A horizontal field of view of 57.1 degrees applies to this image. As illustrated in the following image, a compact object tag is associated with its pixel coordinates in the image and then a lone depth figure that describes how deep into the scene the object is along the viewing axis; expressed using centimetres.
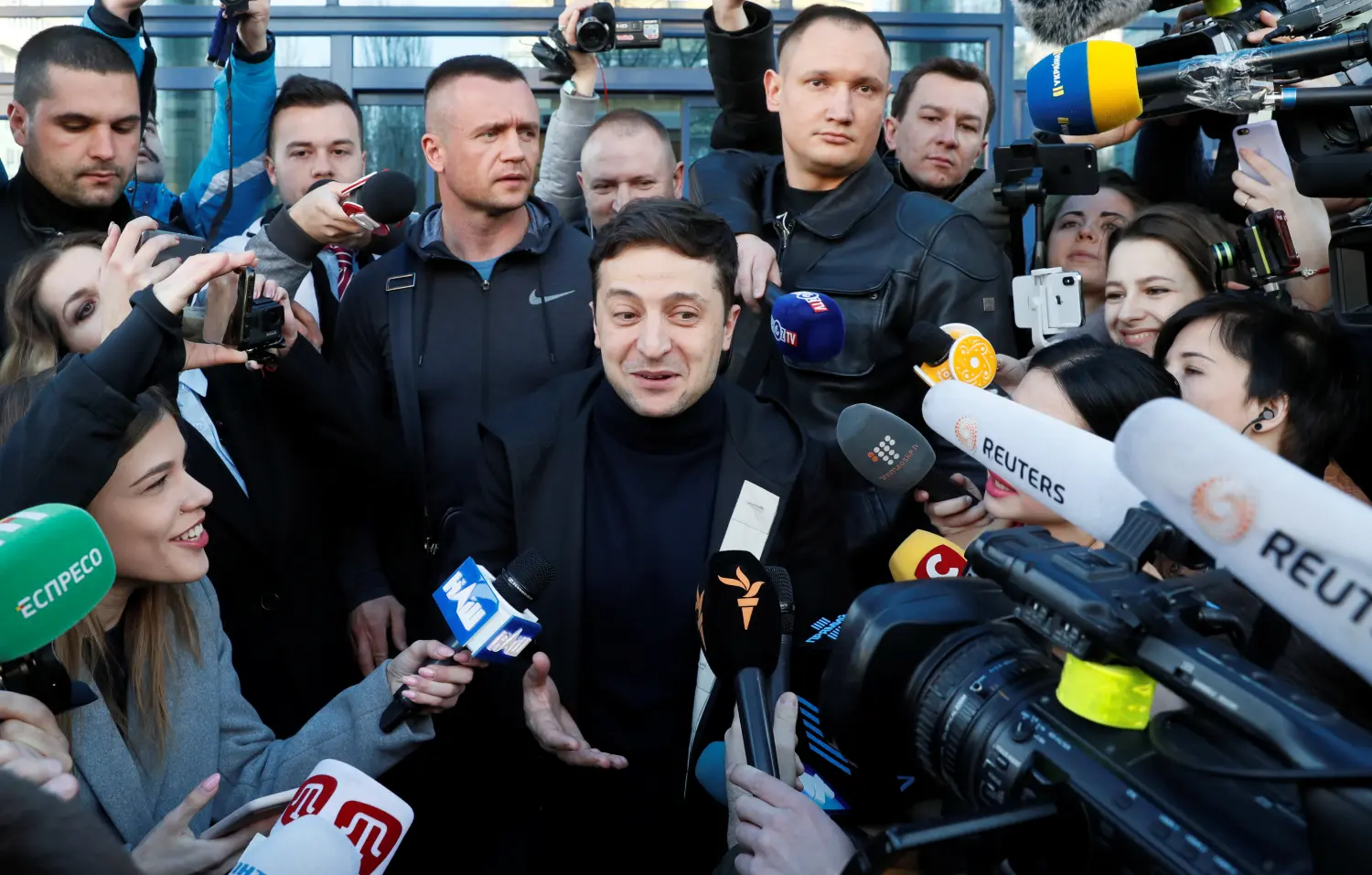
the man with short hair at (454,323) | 291
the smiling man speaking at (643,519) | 224
